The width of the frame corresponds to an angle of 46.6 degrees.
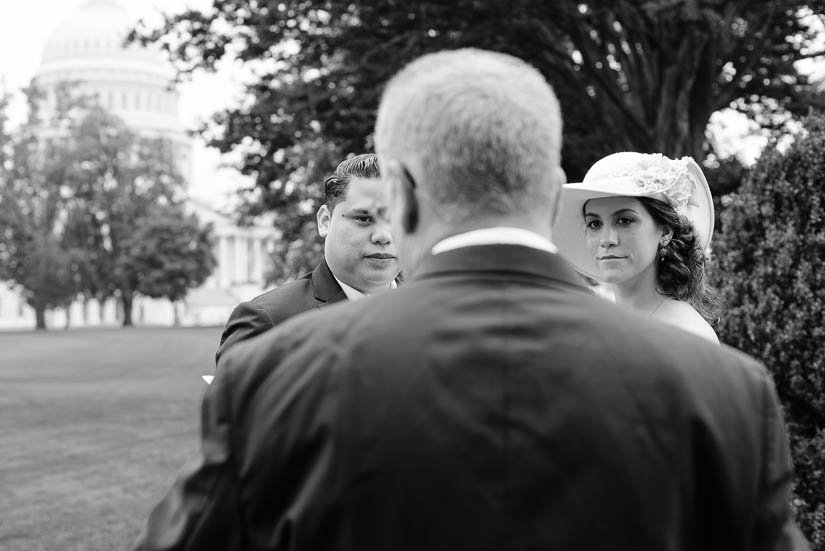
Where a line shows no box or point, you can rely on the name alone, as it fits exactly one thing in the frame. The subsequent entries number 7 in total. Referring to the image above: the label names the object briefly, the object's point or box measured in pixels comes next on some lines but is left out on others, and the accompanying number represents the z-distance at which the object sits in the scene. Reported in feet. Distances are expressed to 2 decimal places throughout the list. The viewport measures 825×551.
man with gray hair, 5.63
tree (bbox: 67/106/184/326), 246.27
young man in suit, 14.14
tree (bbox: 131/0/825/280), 47.70
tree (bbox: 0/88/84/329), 220.02
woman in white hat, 12.42
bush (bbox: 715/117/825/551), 19.39
